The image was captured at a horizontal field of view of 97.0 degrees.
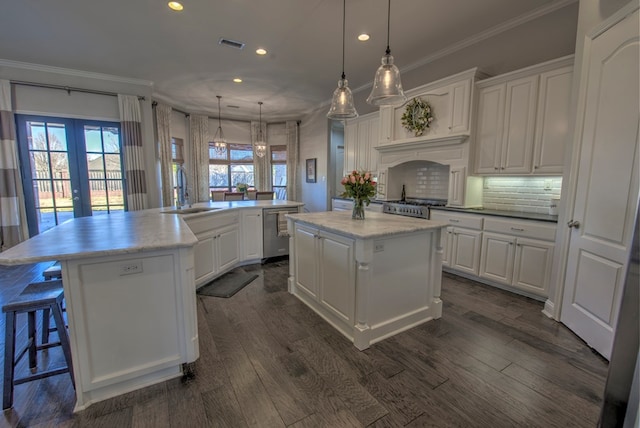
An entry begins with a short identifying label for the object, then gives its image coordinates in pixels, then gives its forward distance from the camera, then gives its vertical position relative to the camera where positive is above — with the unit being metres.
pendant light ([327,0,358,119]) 2.49 +0.70
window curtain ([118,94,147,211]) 4.86 +0.52
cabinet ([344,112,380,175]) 5.24 +0.76
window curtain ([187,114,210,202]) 7.25 +0.63
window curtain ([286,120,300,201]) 7.87 +0.68
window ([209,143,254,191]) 7.81 +0.40
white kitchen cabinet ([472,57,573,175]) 2.93 +0.70
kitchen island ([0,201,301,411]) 1.55 -0.73
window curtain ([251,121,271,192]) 7.97 +0.40
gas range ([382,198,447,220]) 4.00 -0.36
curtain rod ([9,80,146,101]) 4.27 +1.46
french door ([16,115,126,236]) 4.46 +0.20
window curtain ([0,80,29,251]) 4.16 +0.01
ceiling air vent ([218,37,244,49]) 3.66 +1.81
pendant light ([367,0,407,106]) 2.12 +0.75
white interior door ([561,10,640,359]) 1.93 +0.00
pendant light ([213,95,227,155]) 6.42 +0.81
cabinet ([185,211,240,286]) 3.20 -0.79
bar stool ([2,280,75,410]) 1.53 -0.77
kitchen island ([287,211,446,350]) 2.18 -0.76
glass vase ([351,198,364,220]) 2.68 -0.28
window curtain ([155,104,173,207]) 6.04 +0.69
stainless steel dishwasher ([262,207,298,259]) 4.28 -0.81
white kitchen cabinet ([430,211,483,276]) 3.44 -0.74
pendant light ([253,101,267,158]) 6.92 +0.81
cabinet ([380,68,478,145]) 3.58 +1.03
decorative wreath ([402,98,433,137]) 4.01 +0.95
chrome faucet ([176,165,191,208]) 3.61 -0.15
